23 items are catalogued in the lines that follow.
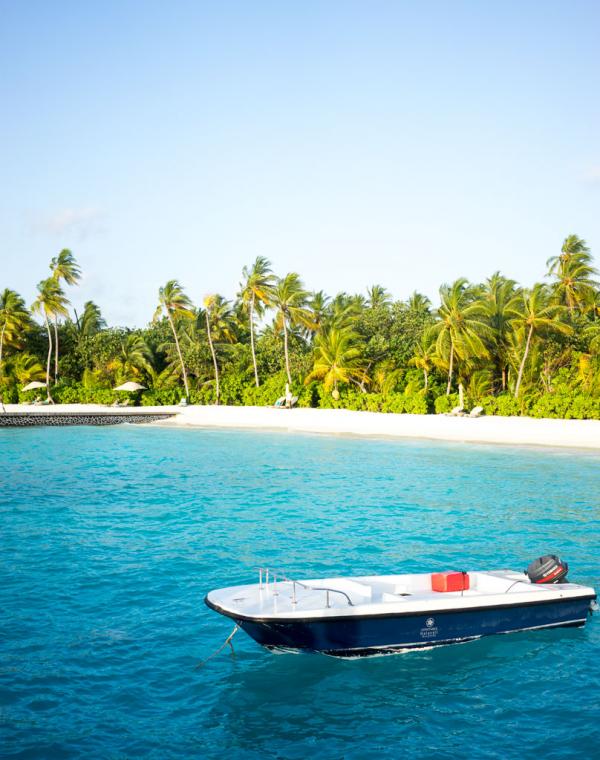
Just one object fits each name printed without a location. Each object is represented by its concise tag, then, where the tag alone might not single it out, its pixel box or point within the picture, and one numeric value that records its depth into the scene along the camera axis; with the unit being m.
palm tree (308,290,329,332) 50.12
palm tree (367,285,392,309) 67.44
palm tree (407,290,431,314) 62.62
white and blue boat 9.72
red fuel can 10.84
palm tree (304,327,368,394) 45.16
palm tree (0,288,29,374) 57.09
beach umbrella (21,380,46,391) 52.11
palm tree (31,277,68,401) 54.41
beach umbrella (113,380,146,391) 50.62
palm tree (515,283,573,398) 38.56
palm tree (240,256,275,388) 50.34
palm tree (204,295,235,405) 58.62
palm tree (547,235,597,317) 52.22
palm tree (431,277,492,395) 40.53
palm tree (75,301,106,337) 62.06
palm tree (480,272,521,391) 42.59
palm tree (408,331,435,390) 42.75
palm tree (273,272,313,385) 48.59
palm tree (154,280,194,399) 52.53
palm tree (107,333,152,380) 54.38
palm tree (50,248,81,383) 56.09
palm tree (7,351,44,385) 55.82
